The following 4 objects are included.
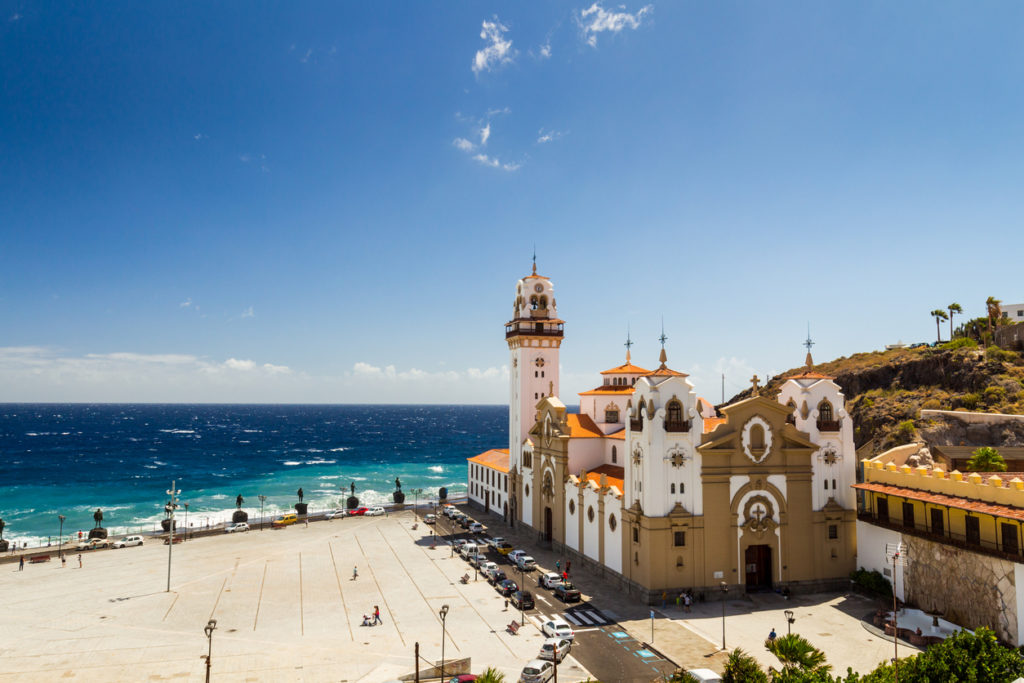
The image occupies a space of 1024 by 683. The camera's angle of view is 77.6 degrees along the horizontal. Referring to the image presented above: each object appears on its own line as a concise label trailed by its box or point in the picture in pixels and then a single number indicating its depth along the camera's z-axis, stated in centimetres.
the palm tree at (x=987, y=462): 4403
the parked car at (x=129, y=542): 6537
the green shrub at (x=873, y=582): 4219
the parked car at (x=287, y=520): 7461
